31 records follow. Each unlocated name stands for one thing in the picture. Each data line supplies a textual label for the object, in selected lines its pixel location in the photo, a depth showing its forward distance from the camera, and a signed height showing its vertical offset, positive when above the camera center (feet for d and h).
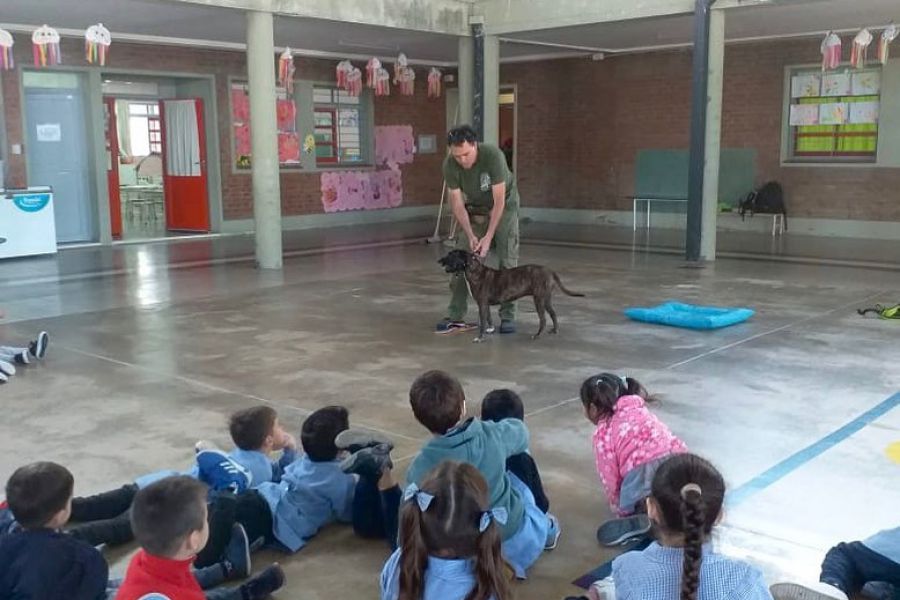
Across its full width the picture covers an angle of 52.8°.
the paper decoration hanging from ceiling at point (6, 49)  33.71 +4.37
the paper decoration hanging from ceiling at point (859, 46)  36.68 +4.67
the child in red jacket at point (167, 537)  7.33 -3.00
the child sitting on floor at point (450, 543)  6.88 -2.87
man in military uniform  22.18 -1.08
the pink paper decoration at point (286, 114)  51.31 +2.82
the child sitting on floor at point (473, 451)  9.30 -2.94
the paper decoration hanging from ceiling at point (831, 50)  36.63 +4.50
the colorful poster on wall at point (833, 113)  44.60 +2.38
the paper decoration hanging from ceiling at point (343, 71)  49.75 +5.10
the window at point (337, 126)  54.29 +2.29
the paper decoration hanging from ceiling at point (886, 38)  34.86 +4.74
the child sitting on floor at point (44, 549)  7.75 -3.31
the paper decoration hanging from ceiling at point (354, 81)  50.80 +4.64
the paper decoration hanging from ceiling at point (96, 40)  31.71 +4.35
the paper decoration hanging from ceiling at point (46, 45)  33.14 +4.41
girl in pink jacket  10.53 -3.29
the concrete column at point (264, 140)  33.68 +0.92
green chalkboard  48.14 -0.61
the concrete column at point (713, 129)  34.68 +1.30
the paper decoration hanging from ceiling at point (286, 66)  38.27 +4.14
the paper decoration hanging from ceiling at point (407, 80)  46.41 +4.32
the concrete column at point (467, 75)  41.50 +4.04
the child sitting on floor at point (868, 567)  9.16 -4.13
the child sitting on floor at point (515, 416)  10.59 -3.13
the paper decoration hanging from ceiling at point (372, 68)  46.51 +4.91
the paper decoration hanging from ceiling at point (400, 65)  44.42 +4.88
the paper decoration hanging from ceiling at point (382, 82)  47.62 +4.33
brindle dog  21.52 -2.80
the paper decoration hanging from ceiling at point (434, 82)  48.78 +4.39
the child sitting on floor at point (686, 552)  6.40 -2.80
